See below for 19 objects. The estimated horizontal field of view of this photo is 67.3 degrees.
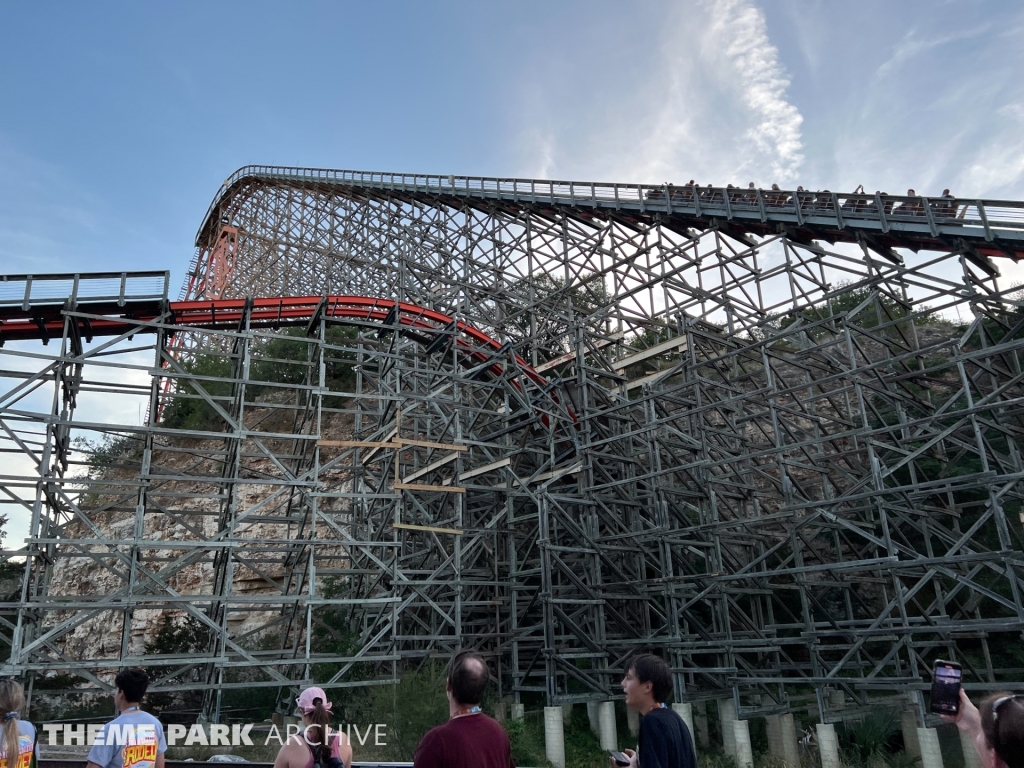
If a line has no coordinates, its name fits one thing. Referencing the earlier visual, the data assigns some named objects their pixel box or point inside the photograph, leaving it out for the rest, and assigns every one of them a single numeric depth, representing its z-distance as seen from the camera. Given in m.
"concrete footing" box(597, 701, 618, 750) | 14.98
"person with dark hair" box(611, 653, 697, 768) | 3.57
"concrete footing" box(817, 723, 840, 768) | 12.43
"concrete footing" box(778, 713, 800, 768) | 14.05
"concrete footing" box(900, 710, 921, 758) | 13.95
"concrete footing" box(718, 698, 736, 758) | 14.15
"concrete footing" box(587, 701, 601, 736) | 15.80
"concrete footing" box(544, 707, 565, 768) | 14.01
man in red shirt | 3.13
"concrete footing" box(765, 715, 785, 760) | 14.30
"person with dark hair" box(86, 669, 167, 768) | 4.35
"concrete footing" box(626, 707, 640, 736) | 16.03
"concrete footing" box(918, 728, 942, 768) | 11.31
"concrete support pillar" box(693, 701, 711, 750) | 15.62
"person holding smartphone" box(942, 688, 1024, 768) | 2.34
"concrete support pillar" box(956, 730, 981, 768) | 12.13
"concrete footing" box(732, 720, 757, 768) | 13.59
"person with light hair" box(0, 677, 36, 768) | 3.89
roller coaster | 13.52
